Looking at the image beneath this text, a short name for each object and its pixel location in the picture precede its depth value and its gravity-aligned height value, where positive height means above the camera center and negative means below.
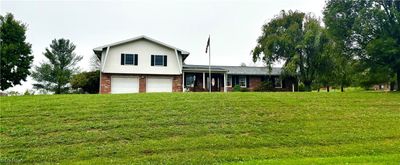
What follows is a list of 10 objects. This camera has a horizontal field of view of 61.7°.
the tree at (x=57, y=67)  52.78 +3.85
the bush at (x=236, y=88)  31.46 +0.12
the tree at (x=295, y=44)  32.25 +4.45
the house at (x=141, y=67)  27.56 +1.92
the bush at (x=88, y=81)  30.05 +0.83
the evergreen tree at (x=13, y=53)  34.59 +4.05
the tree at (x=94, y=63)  54.78 +4.47
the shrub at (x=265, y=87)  33.25 +0.21
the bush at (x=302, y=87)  34.34 +0.14
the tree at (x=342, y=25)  20.55 +3.95
